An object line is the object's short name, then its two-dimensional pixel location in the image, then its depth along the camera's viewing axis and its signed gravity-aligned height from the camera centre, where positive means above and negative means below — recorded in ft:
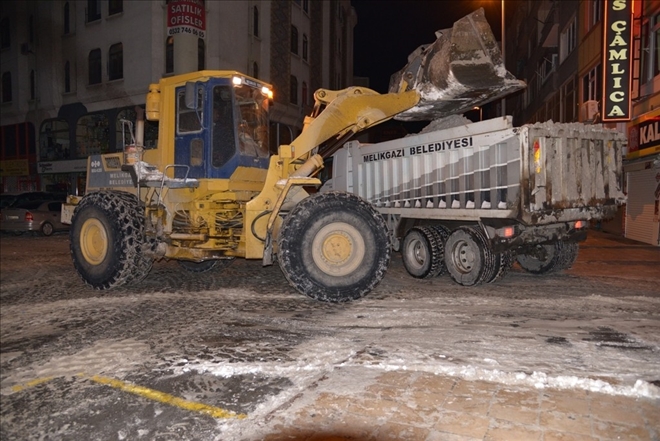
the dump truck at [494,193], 25.05 +0.92
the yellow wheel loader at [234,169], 24.53 +2.17
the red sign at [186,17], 76.02 +28.88
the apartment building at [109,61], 81.61 +26.57
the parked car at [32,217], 59.62 -0.53
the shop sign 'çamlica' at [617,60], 48.14 +14.09
